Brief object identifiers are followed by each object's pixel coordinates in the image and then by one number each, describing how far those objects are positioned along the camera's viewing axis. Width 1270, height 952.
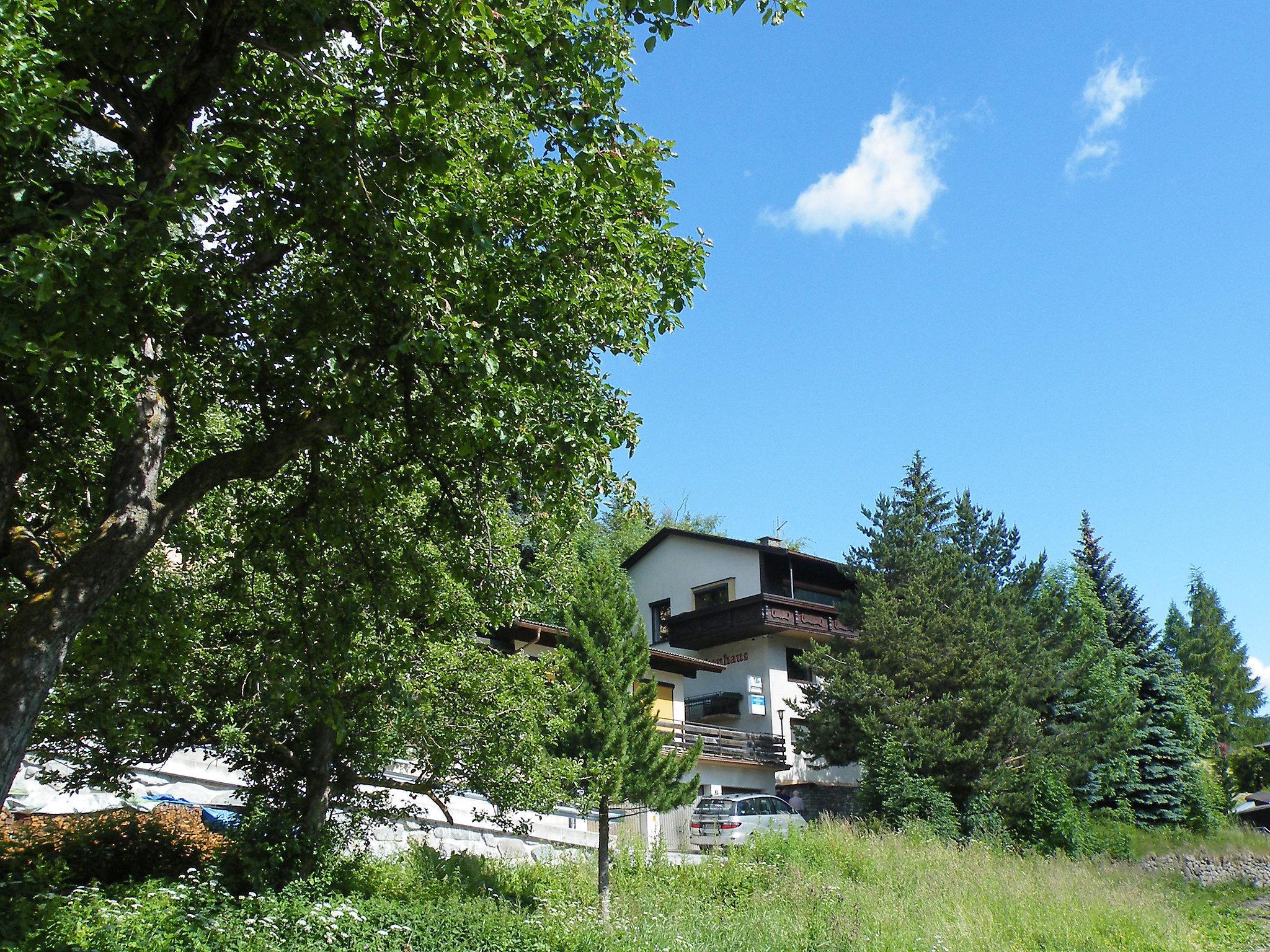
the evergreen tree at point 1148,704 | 34.62
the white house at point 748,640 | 34.06
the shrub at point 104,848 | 11.33
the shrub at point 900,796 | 27.36
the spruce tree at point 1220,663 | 68.94
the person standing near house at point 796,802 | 32.63
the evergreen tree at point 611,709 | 16.67
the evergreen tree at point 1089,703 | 31.12
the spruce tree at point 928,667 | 29.05
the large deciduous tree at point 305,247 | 6.48
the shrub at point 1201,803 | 34.31
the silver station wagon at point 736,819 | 23.16
